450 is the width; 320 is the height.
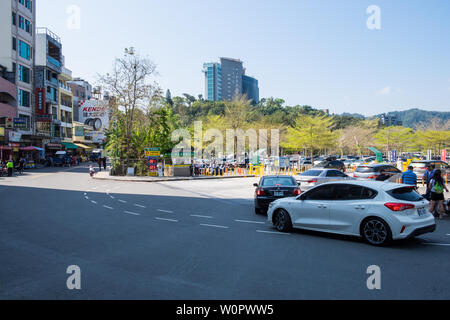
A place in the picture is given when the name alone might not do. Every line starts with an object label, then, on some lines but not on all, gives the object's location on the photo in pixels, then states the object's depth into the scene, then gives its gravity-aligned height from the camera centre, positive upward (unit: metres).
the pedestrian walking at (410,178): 13.83 -0.72
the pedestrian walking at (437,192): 11.55 -1.05
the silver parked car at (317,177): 17.36 -0.88
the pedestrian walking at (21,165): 36.42 -0.70
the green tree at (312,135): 46.94 +3.16
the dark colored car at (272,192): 12.62 -1.16
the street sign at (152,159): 33.41 -0.06
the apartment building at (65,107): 68.04 +9.84
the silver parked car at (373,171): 21.34 -0.71
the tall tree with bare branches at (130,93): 36.28 +6.56
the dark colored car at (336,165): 33.02 -0.56
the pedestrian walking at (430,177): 12.00 -0.61
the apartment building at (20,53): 48.44 +14.51
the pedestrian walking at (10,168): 32.80 -0.91
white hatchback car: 7.70 -1.20
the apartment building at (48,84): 54.03 +11.94
